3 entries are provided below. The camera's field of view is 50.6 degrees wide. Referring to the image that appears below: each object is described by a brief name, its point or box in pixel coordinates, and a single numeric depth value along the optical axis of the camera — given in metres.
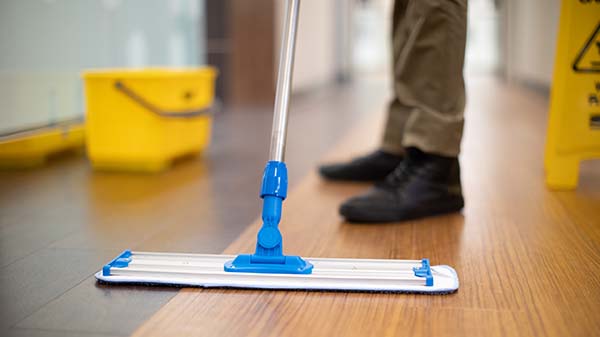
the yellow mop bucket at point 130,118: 1.71
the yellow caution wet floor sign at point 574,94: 1.36
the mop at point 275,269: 0.81
